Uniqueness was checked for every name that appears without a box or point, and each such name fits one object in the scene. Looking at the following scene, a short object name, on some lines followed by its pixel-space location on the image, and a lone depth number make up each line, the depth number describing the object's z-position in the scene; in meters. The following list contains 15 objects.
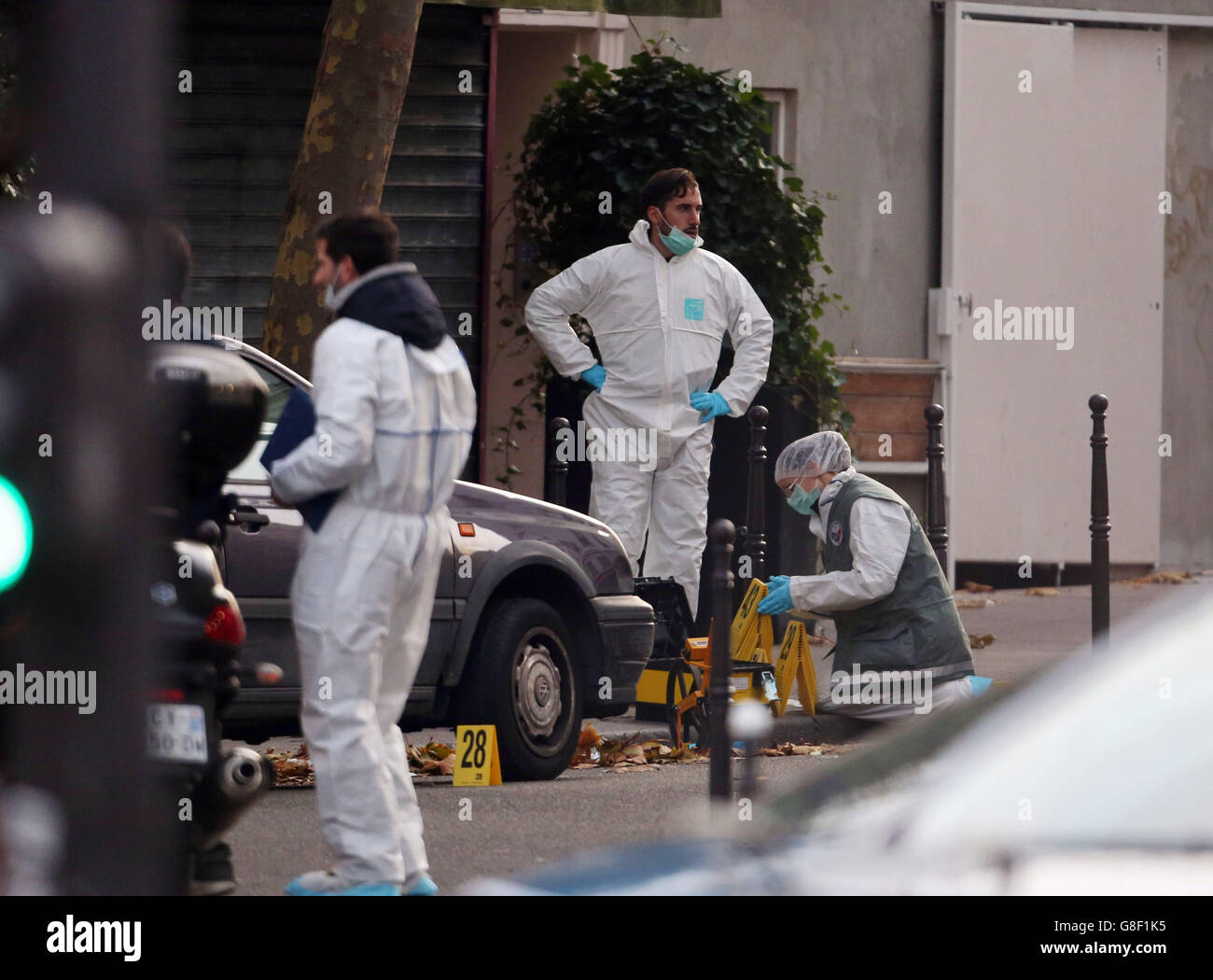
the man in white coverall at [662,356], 20.31
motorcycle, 9.09
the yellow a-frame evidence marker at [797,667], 18.14
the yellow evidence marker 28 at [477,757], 15.08
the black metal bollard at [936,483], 19.55
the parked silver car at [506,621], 14.17
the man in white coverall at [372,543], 10.21
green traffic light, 3.30
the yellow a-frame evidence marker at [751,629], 17.89
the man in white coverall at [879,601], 16.61
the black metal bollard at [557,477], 19.84
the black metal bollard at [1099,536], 19.69
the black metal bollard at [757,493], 19.77
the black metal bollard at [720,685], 12.06
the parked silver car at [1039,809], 4.56
